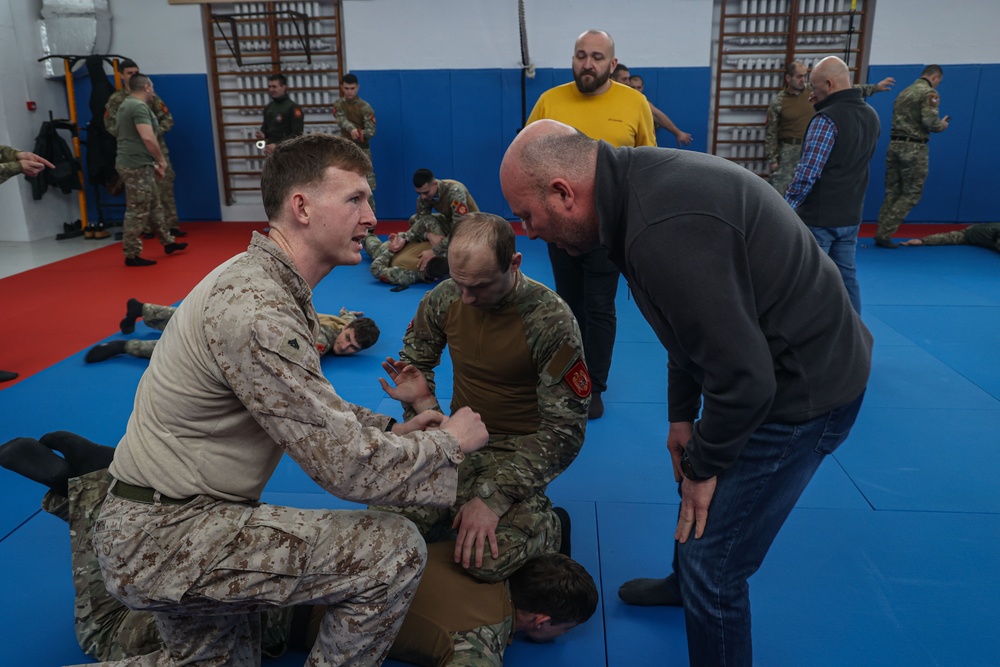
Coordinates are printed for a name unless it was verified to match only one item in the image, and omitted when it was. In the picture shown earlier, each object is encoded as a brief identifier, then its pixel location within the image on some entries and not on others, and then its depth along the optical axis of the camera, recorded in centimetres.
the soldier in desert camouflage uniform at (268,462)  167
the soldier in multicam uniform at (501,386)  241
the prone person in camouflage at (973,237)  808
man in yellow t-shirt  383
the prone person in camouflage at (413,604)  214
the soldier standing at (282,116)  925
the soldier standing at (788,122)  893
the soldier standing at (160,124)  851
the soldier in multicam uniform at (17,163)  466
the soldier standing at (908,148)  805
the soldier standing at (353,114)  925
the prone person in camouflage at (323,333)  485
